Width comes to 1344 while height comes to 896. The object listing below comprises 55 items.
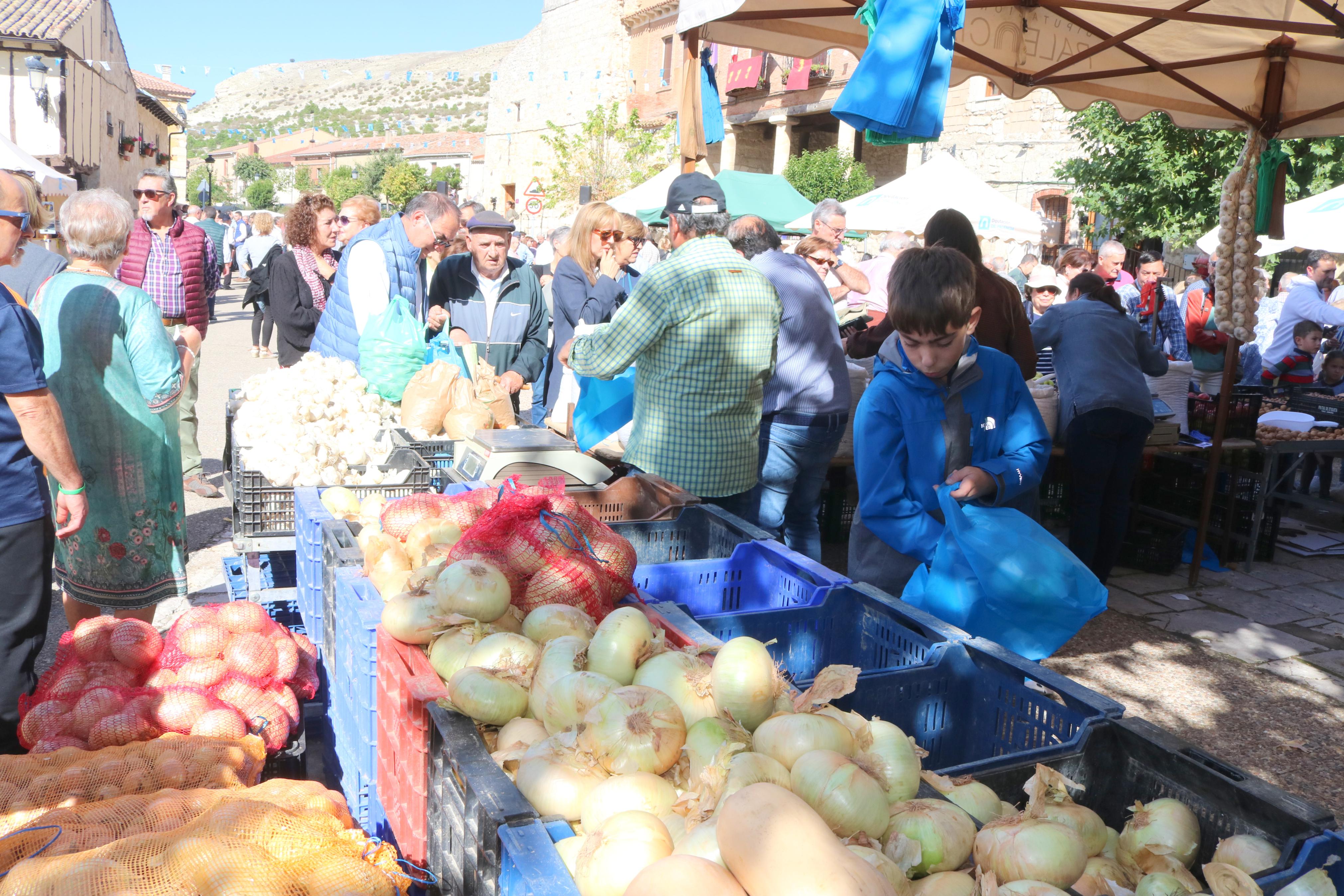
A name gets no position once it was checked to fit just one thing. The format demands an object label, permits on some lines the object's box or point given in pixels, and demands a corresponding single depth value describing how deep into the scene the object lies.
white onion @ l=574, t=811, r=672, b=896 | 1.33
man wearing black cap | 3.60
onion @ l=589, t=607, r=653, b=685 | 1.84
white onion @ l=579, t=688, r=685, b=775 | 1.59
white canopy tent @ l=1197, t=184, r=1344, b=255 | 8.14
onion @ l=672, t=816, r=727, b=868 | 1.34
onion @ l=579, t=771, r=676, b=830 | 1.47
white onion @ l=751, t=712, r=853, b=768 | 1.58
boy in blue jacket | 2.68
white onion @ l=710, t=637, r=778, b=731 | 1.72
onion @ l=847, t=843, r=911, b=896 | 1.34
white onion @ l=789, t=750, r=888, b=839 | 1.43
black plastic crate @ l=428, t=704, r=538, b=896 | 1.45
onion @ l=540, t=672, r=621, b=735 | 1.69
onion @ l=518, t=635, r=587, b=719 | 1.77
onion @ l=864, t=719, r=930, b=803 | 1.57
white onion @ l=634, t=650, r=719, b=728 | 1.75
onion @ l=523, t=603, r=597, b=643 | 2.00
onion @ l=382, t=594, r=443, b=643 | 1.99
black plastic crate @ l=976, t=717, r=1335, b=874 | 1.54
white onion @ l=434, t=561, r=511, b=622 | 2.03
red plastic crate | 1.86
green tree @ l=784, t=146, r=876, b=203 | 24.86
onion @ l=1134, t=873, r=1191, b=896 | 1.44
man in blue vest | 4.74
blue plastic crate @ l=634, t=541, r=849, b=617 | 2.67
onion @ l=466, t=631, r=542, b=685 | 1.87
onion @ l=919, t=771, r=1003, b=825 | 1.64
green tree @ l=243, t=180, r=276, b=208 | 80.75
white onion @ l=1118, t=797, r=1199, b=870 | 1.60
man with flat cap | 5.97
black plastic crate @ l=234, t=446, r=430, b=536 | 3.49
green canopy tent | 12.55
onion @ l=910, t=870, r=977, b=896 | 1.36
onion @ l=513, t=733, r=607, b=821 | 1.53
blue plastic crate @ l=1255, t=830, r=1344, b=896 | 1.43
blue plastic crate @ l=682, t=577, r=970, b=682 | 2.38
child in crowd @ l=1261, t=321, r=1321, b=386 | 8.73
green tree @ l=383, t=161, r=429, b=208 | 62.38
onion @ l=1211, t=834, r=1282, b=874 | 1.50
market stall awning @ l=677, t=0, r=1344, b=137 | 5.14
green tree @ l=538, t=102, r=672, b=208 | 33.16
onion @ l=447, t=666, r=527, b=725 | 1.74
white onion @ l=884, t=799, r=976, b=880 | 1.43
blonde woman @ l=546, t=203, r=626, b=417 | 6.37
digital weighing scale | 3.40
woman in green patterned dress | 3.46
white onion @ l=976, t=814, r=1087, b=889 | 1.43
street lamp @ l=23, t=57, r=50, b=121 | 21.62
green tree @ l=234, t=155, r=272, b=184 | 98.56
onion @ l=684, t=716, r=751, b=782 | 1.62
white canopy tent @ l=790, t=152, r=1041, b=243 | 11.02
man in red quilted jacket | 5.86
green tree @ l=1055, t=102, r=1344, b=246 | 14.03
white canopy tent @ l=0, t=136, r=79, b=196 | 7.71
